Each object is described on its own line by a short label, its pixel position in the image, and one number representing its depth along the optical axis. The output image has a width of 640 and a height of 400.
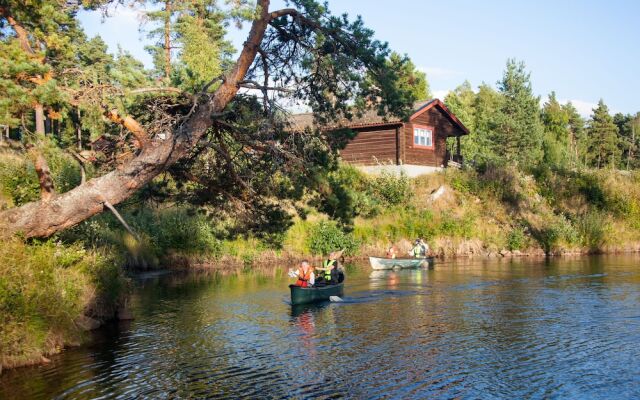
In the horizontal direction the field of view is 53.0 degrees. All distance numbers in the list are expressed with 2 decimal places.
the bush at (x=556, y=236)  38.62
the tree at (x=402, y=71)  15.17
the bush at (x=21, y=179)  17.86
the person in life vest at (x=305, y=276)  22.56
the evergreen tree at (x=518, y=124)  59.88
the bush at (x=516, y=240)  38.94
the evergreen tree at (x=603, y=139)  81.67
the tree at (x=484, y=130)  62.62
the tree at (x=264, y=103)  13.82
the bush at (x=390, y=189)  41.09
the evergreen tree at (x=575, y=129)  84.70
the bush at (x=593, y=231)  39.06
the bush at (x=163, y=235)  30.88
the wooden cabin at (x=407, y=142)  45.25
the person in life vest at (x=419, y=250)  33.94
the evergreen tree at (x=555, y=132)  69.06
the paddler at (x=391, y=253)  32.61
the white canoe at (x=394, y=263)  31.36
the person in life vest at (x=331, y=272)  23.50
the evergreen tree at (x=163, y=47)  44.87
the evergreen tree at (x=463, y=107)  67.06
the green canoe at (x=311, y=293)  21.61
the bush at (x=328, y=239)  35.88
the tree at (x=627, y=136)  86.29
